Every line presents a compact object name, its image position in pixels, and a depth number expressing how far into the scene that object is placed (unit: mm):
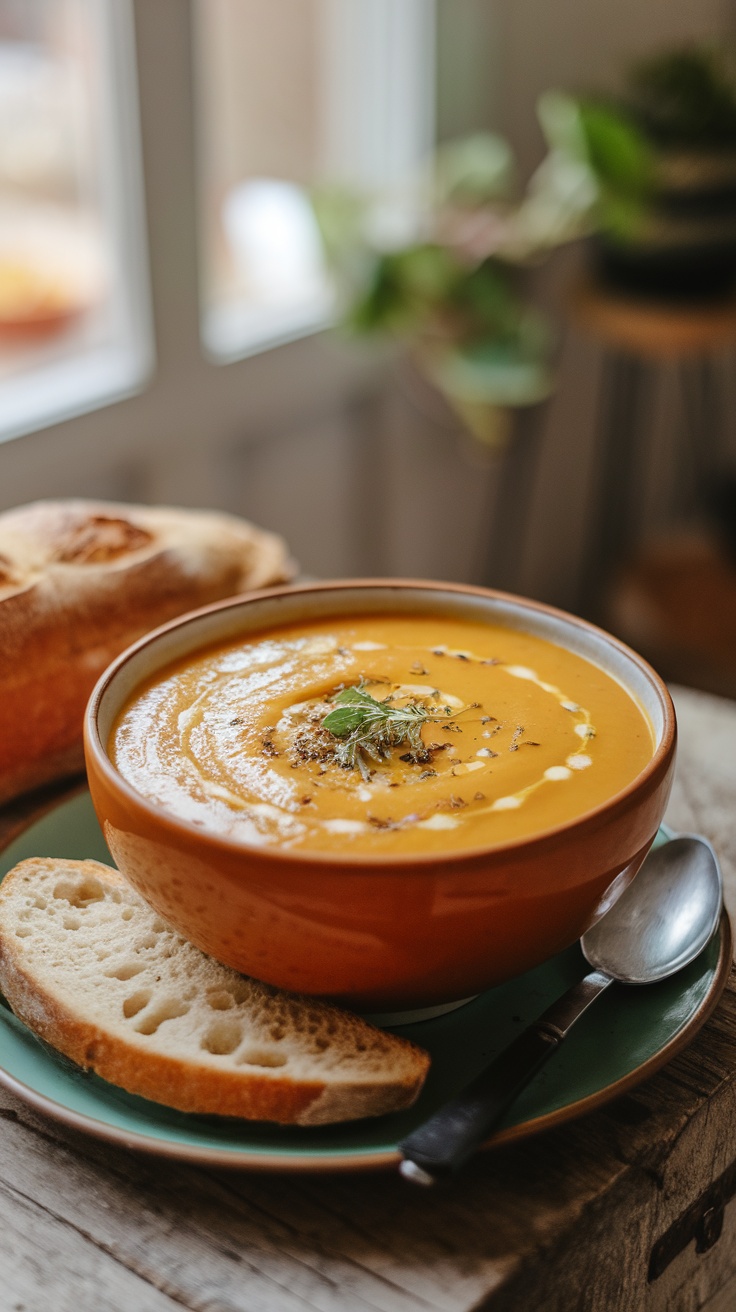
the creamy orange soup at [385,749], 758
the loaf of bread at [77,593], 1070
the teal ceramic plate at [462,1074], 688
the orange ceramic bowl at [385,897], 695
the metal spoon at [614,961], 661
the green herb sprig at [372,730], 815
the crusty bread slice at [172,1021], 714
